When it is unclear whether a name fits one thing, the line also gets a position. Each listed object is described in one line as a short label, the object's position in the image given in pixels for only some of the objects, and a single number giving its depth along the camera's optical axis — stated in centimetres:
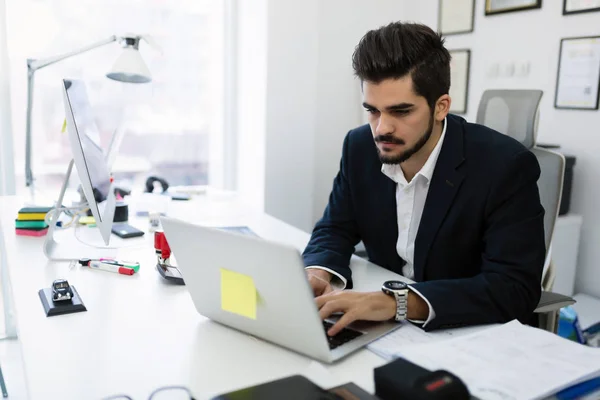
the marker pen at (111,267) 146
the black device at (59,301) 118
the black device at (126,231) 184
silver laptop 90
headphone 264
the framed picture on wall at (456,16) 307
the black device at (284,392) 78
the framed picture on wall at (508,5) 272
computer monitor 147
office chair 168
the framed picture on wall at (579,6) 245
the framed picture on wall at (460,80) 312
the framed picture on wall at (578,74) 248
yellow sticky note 98
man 119
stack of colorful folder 182
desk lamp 203
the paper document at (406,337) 102
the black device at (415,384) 71
